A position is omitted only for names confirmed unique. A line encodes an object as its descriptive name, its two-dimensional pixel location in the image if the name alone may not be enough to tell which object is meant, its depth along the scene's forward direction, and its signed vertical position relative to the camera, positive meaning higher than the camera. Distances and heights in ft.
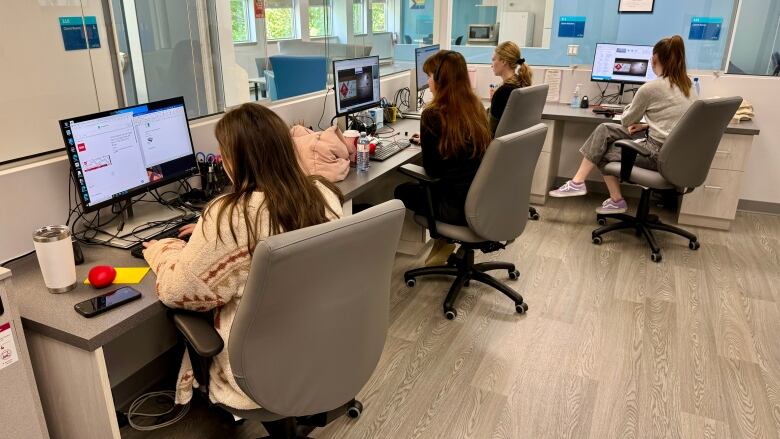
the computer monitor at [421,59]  13.29 -0.91
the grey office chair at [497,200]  7.61 -2.44
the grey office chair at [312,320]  3.85 -2.22
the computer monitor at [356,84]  10.25 -1.19
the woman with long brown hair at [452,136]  8.53 -1.68
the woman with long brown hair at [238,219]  4.57 -1.56
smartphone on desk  4.72 -2.31
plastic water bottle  8.84 -2.02
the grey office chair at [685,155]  10.15 -2.41
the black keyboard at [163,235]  5.83 -2.29
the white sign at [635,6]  14.79 +0.34
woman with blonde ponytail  12.14 -1.11
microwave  17.81 -0.44
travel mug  4.89 -1.99
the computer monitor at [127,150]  5.76 -1.41
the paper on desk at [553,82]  14.83 -1.56
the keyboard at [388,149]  9.64 -2.21
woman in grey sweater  11.11 -1.63
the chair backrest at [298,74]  12.51 -1.26
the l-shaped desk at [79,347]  4.58 -2.63
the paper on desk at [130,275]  5.30 -2.32
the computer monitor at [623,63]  13.78 -1.02
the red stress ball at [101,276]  5.10 -2.23
